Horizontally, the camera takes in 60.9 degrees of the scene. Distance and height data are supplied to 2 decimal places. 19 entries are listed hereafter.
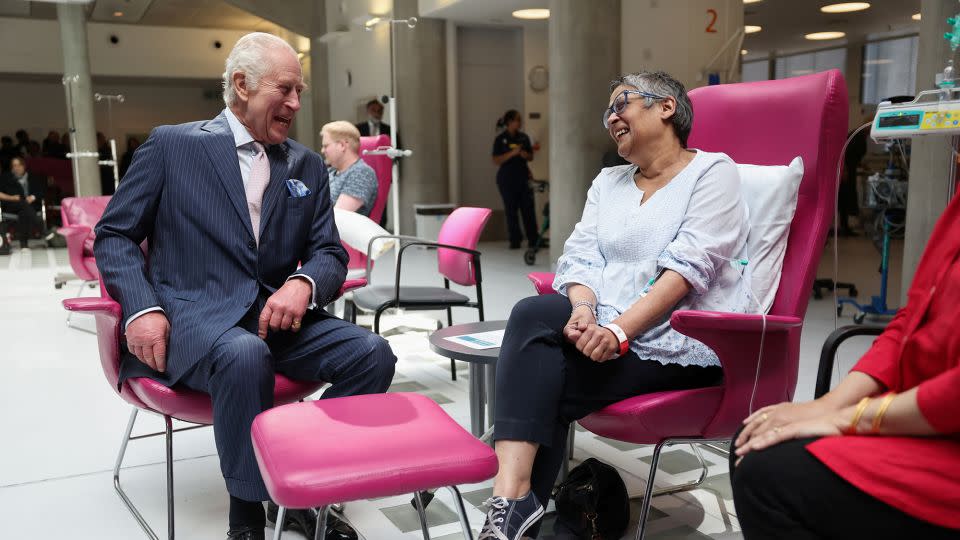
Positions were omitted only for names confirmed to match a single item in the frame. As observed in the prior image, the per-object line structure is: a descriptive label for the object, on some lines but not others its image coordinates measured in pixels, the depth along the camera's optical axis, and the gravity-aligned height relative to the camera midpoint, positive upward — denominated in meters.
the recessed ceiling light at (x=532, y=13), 9.66 +1.33
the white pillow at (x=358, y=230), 4.10 -0.50
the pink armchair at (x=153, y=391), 2.02 -0.65
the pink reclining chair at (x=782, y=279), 1.88 -0.40
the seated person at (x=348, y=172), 4.40 -0.23
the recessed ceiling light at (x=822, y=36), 13.80 +1.44
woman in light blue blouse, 1.91 -0.44
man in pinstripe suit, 2.06 -0.32
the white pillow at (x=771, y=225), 2.16 -0.27
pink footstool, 1.38 -0.58
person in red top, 1.17 -0.49
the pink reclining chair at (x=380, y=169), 4.88 -0.25
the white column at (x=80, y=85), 10.60 +0.65
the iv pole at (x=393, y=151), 4.90 -0.13
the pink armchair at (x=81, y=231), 5.12 -0.61
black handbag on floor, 2.12 -0.98
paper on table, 2.36 -0.63
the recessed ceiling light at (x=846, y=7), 10.70 +1.49
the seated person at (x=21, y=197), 10.70 -0.79
